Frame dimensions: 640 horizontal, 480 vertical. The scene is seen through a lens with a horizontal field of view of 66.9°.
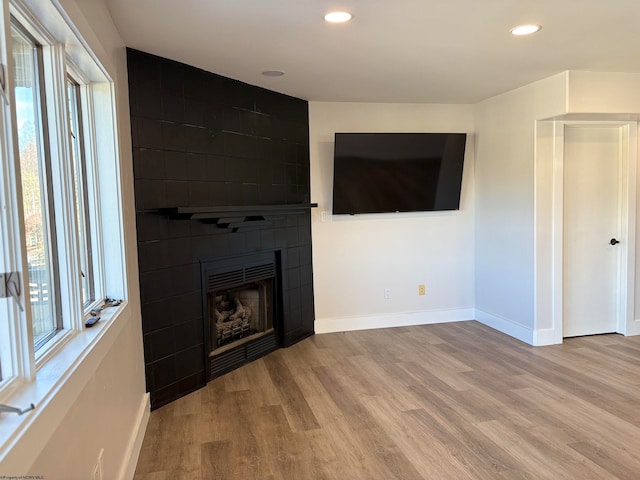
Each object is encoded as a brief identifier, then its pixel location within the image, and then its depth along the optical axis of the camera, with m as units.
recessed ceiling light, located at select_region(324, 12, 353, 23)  2.52
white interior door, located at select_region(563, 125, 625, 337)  4.43
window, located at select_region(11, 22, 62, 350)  1.58
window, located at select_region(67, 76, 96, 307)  2.27
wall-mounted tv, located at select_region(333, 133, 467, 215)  4.69
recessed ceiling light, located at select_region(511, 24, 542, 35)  2.77
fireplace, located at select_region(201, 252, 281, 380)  3.71
